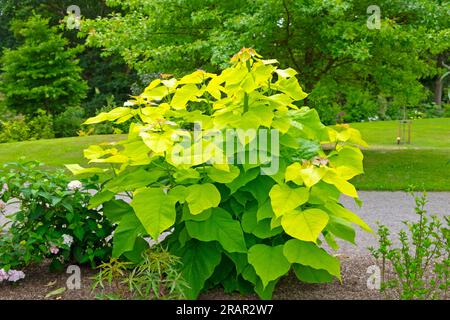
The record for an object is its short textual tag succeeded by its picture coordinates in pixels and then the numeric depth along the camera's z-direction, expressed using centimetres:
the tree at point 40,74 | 1809
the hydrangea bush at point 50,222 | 330
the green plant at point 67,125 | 1731
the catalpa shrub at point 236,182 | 284
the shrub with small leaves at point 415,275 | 297
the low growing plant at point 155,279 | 279
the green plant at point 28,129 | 1578
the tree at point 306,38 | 766
